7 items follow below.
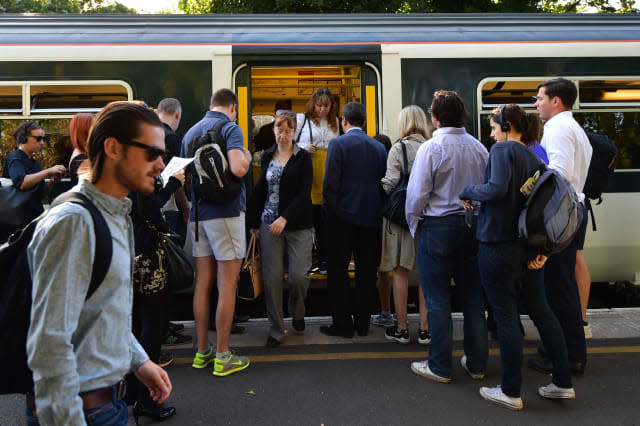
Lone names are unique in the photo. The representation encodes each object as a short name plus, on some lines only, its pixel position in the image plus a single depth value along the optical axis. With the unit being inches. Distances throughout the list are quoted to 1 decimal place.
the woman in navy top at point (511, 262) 133.6
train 211.0
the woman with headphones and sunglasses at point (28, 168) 189.2
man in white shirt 150.9
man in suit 187.8
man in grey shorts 157.0
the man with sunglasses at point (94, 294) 53.1
